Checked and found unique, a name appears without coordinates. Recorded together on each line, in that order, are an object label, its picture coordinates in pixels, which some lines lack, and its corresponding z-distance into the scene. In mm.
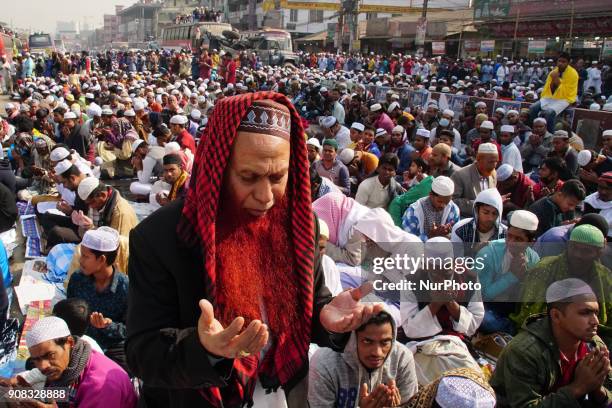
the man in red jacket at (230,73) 20406
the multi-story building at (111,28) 112750
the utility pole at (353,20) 32219
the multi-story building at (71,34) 172200
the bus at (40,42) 31166
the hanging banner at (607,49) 18312
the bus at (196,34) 29733
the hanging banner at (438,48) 25125
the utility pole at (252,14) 49938
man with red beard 1119
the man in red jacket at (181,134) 7605
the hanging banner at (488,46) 22088
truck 27953
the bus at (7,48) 21584
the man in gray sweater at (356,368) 2375
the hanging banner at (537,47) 19766
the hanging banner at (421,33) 23750
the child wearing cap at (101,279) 3188
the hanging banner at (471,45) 24614
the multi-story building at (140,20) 85812
